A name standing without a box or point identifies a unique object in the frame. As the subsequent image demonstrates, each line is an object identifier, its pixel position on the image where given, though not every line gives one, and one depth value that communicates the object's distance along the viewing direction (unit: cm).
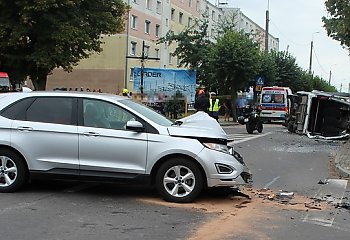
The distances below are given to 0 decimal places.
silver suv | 764
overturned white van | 2006
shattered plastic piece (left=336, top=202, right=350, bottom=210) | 784
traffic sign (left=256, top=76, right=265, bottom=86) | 3878
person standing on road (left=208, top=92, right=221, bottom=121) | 1922
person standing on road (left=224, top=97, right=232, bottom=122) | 3791
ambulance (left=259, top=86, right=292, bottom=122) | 3572
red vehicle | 3275
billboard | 3300
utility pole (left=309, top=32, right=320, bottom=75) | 6943
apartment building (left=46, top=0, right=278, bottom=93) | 4884
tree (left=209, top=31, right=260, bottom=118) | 3425
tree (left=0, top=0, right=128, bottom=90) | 2614
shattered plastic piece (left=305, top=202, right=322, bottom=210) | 779
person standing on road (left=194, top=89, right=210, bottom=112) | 1744
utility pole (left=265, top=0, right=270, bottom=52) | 4199
